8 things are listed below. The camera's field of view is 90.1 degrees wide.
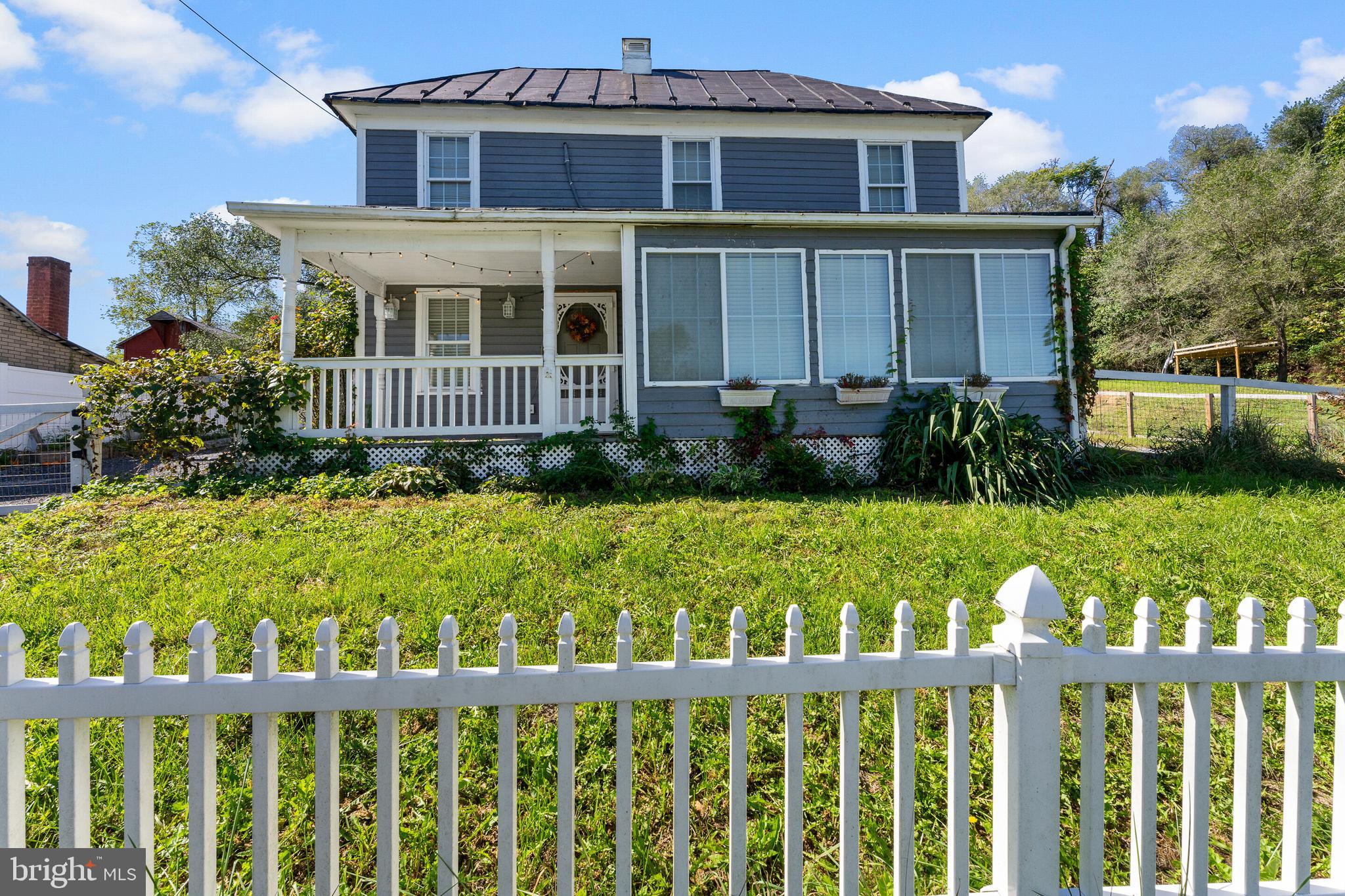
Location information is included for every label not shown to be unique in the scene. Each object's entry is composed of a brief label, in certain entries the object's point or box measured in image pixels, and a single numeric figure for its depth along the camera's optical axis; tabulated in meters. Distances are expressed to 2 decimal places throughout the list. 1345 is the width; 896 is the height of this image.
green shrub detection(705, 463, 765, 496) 7.71
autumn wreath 12.08
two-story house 8.62
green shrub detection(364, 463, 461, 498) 7.26
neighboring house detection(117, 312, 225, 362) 16.89
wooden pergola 21.09
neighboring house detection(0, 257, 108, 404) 17.16
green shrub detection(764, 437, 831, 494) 8.12
